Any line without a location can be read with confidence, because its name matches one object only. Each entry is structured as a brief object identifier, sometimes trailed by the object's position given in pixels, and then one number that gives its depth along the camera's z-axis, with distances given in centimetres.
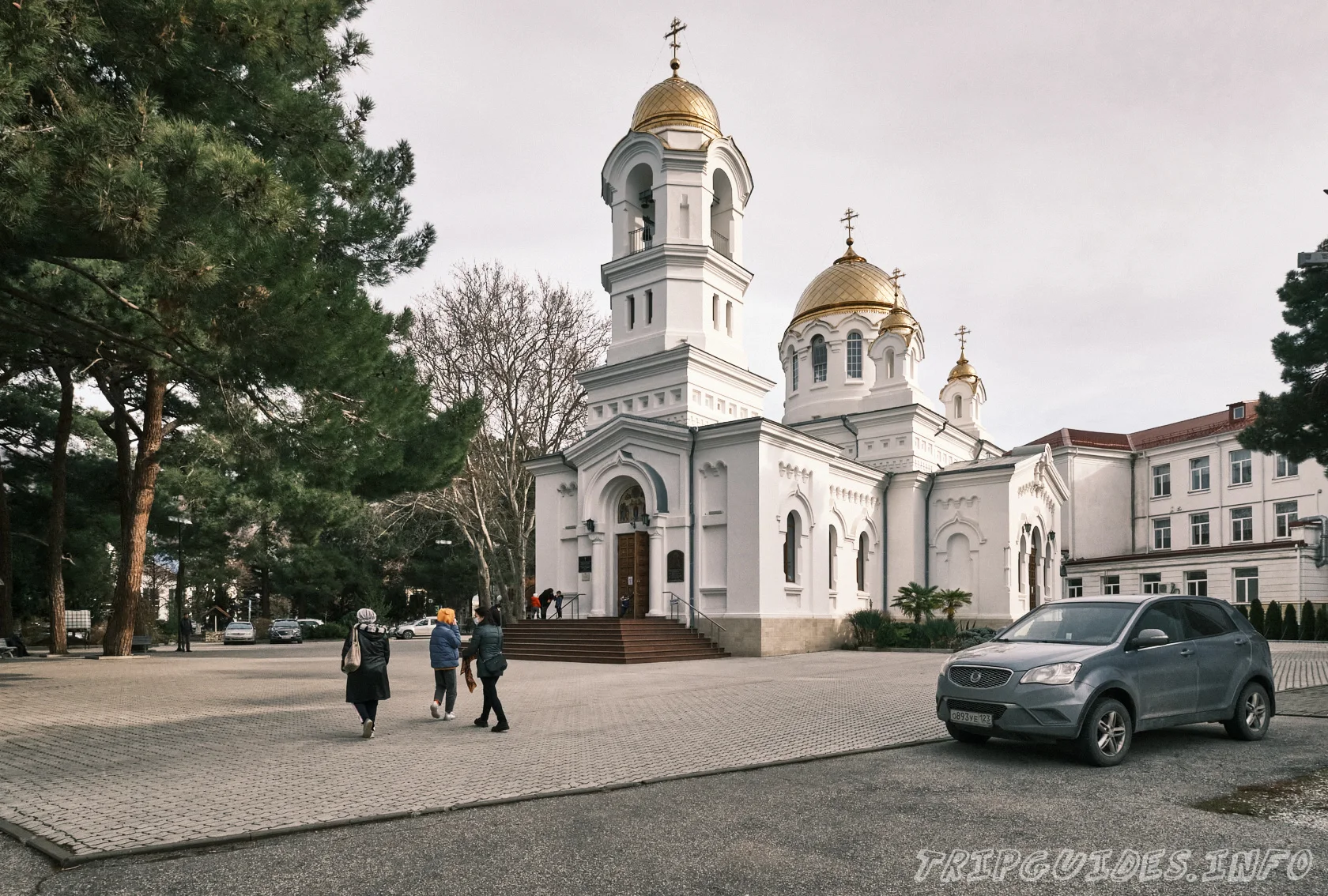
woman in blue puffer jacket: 1132
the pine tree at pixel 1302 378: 1812
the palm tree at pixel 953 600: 2773
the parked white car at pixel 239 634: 4169
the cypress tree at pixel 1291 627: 3177
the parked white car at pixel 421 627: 4803
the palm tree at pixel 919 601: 2744
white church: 2428
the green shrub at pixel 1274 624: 3200
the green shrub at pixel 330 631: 4663
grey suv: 821
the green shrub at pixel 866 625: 2708
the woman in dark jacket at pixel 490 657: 1041
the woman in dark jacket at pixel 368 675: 1006
